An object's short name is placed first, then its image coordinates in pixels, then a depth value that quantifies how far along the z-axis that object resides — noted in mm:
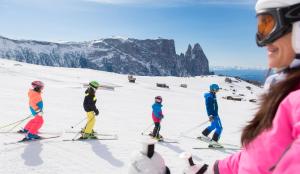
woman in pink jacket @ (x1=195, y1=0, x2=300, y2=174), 1228
